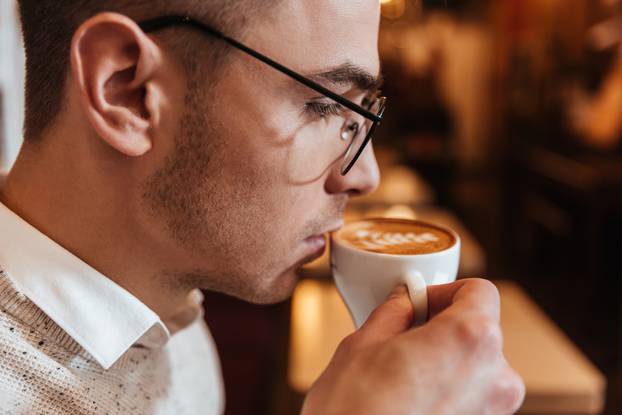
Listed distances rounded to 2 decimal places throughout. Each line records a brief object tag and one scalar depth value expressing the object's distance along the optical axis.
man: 0.42
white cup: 0.44
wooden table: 0.63
